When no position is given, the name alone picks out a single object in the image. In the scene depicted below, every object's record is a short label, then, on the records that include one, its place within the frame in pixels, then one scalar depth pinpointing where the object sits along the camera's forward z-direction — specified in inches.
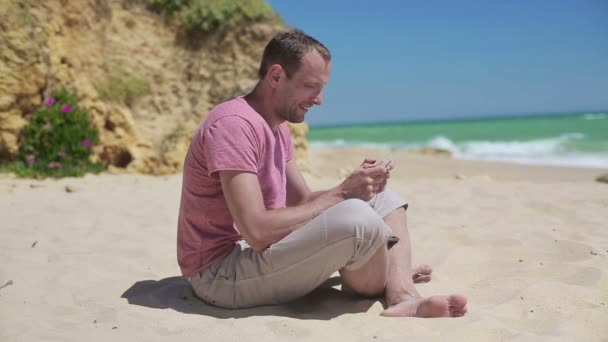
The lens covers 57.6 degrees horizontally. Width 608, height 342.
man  96.3
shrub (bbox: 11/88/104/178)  265.1
